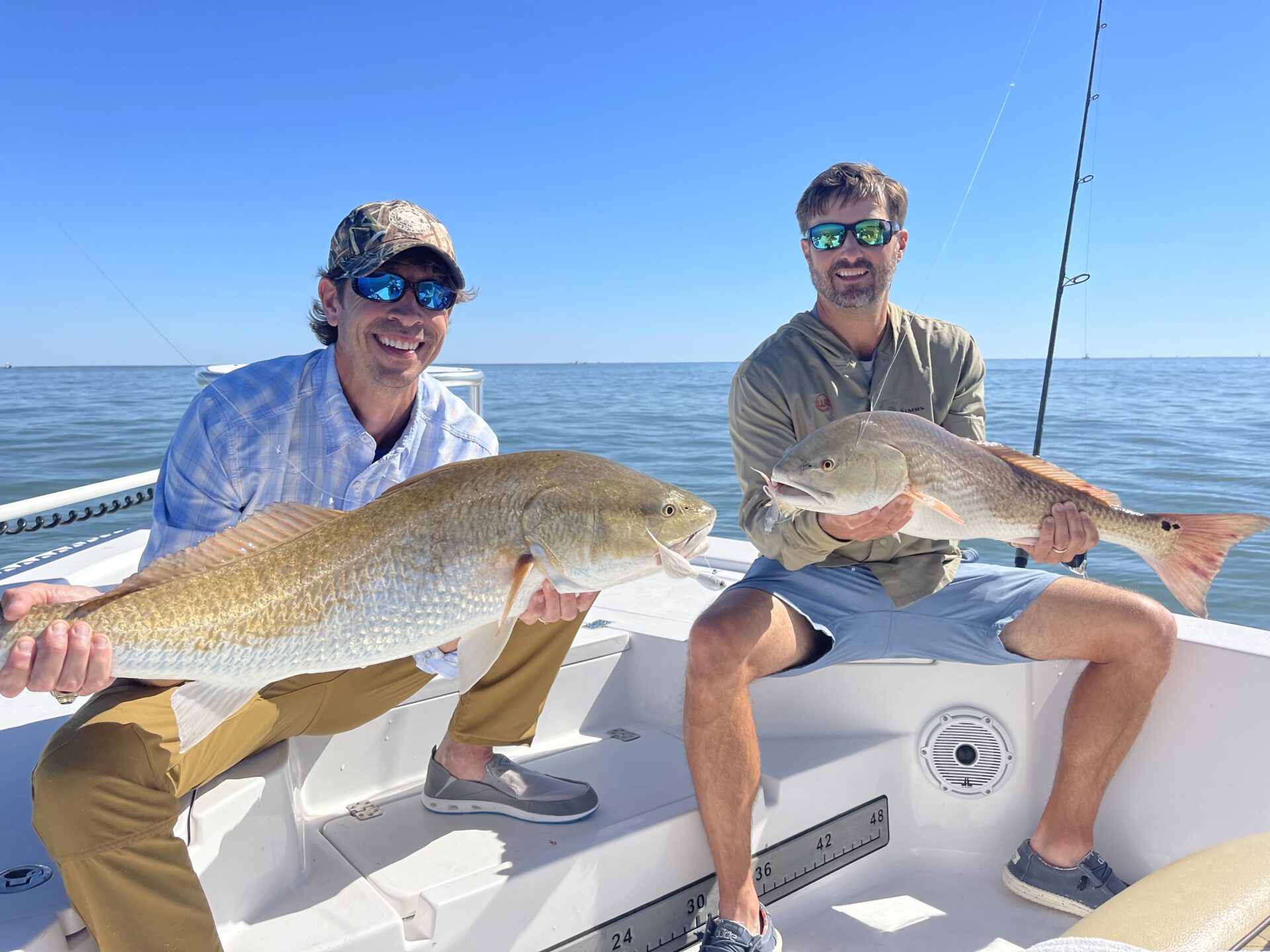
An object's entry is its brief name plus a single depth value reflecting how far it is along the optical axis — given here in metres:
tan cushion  1.34
